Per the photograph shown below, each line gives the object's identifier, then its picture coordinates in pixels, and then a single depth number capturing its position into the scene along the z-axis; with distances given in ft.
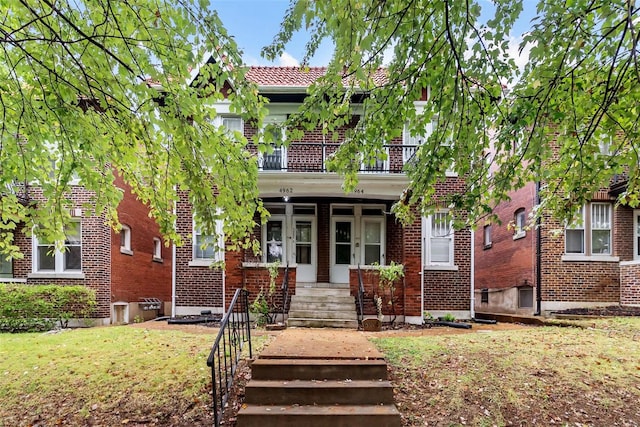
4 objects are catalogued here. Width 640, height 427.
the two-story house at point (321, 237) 33.60
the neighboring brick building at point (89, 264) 37.09
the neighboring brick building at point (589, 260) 38.47
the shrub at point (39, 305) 32.58
